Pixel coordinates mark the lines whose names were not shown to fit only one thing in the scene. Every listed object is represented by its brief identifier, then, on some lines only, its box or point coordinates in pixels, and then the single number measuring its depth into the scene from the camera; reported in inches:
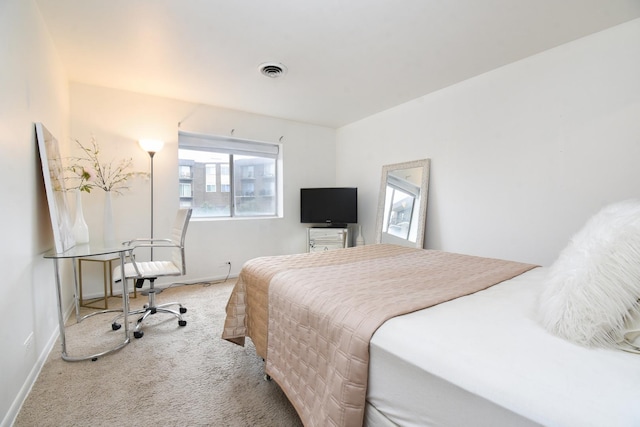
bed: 25.6
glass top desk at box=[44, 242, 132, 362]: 75.9
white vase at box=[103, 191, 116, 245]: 114.3
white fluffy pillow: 30.9
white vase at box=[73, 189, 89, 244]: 93.4
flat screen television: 178.4
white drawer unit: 178.9
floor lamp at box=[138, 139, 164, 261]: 136.3
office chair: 95.6
